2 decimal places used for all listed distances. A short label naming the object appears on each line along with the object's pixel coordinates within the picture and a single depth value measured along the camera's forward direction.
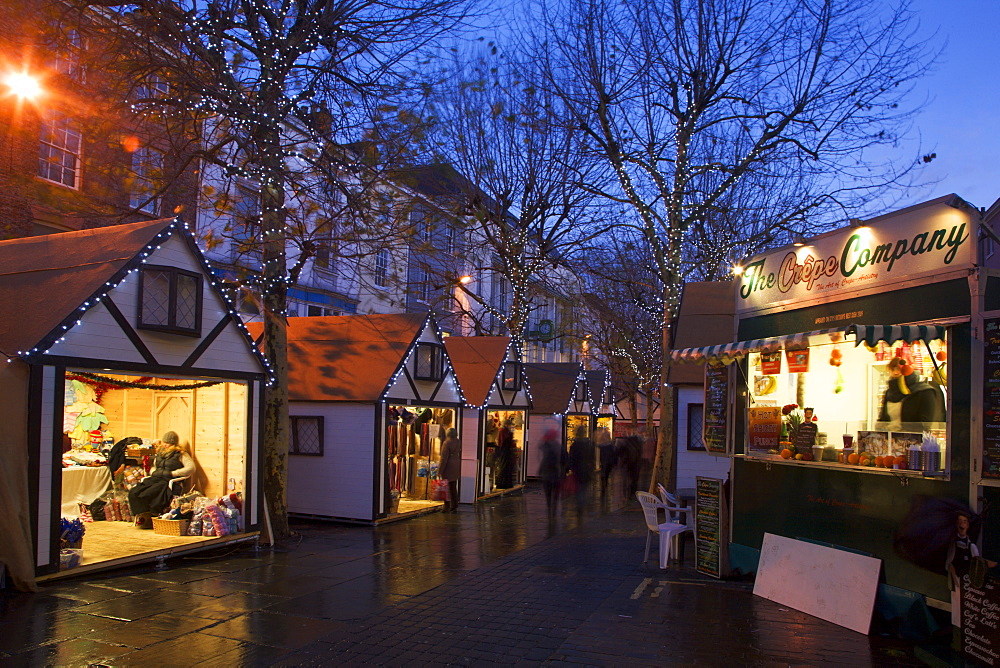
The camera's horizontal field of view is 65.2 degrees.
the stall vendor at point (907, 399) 7.37
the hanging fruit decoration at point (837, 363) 8.87
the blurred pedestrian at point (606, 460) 21.94
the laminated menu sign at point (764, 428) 9.39
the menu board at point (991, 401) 6.39
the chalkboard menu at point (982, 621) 5.94
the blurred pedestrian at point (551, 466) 16.95
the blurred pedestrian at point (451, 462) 16.11
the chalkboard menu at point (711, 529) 9.70
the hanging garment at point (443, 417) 17.15
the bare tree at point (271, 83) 10.59
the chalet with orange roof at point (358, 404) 14.14
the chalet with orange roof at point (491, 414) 18.45
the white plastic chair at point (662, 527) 10.24
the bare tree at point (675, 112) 15.53
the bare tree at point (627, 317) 26.50
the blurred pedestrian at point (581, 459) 20.88
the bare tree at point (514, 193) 22.27
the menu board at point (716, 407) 10.23
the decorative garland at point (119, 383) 11.16
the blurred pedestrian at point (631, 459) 22.31
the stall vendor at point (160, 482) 11.47
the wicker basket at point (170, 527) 10.76
